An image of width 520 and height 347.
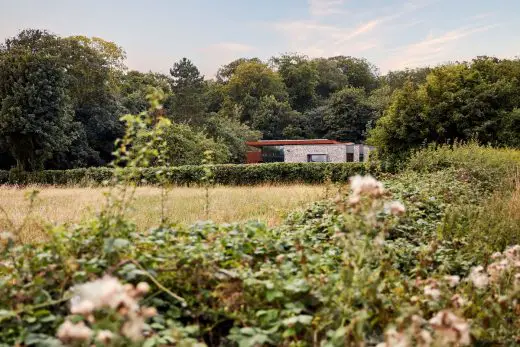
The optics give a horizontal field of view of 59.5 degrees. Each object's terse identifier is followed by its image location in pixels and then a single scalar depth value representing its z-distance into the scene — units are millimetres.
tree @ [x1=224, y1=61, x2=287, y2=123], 52322
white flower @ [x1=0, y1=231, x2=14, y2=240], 2562
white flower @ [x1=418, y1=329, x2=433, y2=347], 1727
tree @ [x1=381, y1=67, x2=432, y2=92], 47750
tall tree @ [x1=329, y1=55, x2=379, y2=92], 62281
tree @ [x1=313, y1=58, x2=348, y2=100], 59844
